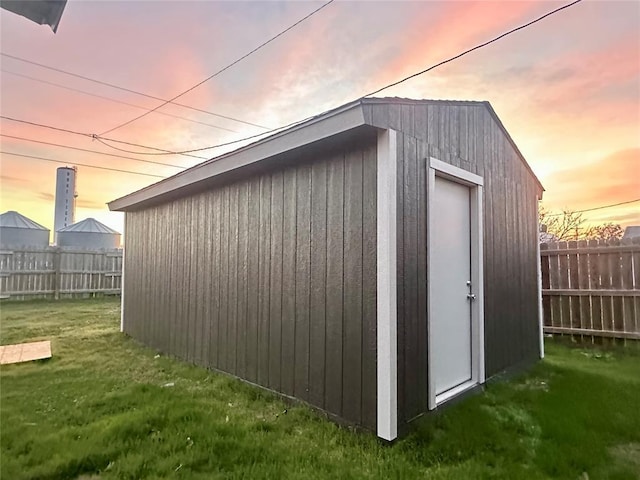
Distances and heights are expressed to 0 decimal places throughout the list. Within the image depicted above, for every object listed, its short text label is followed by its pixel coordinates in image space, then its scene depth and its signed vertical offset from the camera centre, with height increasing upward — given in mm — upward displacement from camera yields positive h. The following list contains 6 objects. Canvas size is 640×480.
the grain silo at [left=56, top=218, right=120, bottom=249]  14781 +1154
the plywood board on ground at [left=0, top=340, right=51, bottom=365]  3975 -1006
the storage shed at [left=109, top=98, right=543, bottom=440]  2611 +47
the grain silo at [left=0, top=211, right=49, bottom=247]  10320 +1037
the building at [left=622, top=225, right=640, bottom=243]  7623 +750
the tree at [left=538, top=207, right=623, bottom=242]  10148 +1084
